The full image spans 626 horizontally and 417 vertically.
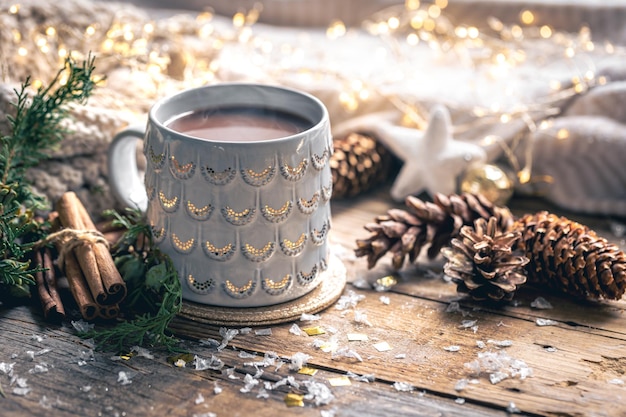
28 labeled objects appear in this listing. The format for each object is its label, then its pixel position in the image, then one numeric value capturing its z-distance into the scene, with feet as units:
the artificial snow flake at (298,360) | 2.67
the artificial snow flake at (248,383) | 2.55
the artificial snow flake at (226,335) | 2.77
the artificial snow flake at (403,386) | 2.56
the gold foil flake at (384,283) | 3.20
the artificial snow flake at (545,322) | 2.94
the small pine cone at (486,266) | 3.00
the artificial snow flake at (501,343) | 2.81
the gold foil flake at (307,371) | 2.65
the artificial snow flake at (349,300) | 3.06
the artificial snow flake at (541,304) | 3.06
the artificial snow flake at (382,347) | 2.78
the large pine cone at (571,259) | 2.96
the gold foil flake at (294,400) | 2.49
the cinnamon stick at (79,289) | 2.83
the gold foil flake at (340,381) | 2.58
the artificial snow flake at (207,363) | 2.66
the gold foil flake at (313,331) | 2.87
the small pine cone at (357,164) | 3.93
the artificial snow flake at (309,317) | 2.93
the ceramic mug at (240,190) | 2.67
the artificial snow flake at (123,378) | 2.56
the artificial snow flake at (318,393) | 2.50
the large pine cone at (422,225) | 3.28
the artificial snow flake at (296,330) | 2.86
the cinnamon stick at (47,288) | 2.85
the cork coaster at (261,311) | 2.87
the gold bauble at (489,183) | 3.86
